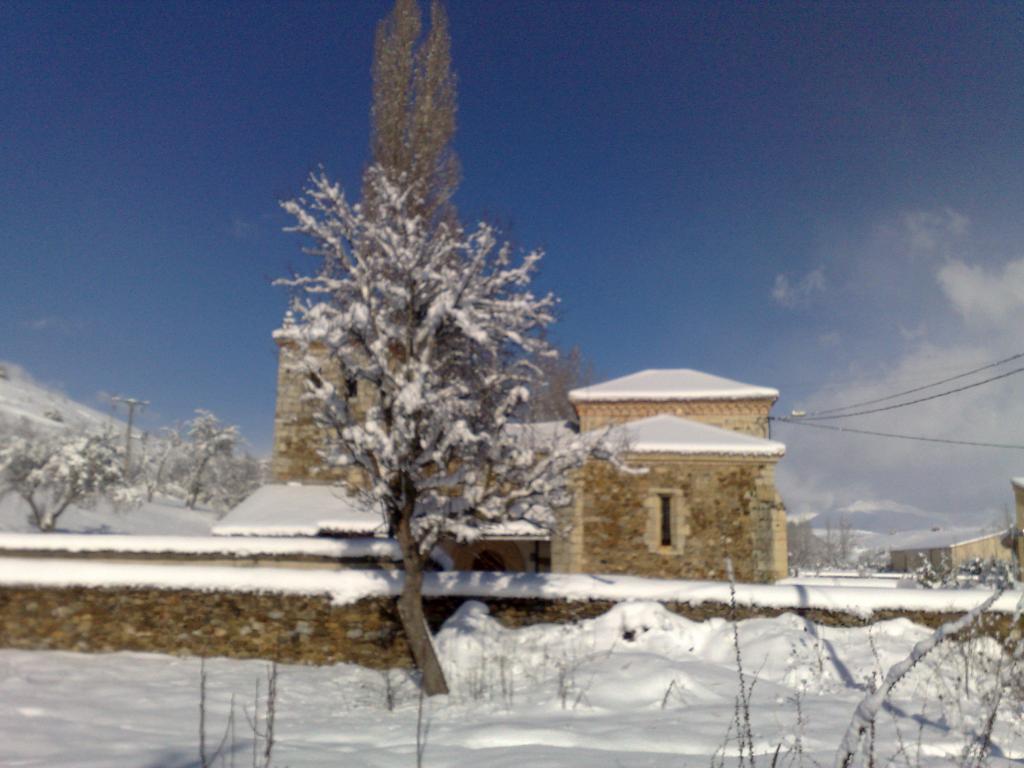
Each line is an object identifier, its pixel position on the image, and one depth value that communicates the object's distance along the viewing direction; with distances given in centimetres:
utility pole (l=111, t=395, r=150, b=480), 5322
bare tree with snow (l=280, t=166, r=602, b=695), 818
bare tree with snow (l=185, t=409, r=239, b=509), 5431
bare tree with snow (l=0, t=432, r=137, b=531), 3030
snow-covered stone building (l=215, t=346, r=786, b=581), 1468
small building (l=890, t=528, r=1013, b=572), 4559
